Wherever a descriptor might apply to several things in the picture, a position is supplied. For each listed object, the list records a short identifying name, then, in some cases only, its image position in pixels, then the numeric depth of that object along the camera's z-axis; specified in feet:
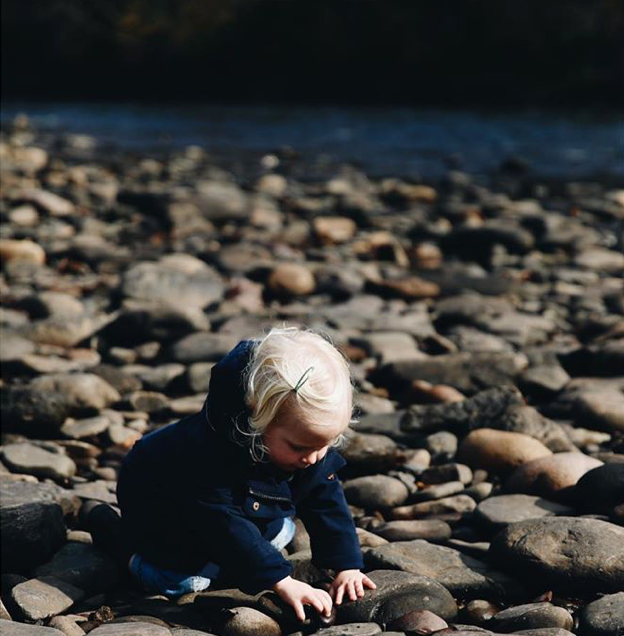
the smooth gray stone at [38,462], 11.46
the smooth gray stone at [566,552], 9.00
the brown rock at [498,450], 11.73
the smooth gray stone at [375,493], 11.02
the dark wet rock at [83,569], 9.33
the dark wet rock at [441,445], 12.32
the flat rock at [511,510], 10.26
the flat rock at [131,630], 7.95
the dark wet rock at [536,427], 12.23
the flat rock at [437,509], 10.85
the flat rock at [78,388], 13.32
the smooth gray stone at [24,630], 7.85
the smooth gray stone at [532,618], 8.24
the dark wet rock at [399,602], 8.52
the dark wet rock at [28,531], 9.51
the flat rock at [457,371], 14.75
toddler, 8.39
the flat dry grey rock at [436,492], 11.19
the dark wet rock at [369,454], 11.64
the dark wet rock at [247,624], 8.39
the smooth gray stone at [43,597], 8.70
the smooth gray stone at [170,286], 19.06
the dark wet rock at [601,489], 10.27
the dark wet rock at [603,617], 8.14
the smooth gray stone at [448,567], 9.11
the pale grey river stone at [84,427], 12.75
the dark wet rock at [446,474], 11.62
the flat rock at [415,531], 10.18
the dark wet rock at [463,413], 12.82
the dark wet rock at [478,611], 8.73
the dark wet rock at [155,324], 16.51
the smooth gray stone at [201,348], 15.40
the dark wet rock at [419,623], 8.18
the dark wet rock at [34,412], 12.64
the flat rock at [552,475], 10.84
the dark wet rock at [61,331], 16.28
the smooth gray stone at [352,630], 8.14
